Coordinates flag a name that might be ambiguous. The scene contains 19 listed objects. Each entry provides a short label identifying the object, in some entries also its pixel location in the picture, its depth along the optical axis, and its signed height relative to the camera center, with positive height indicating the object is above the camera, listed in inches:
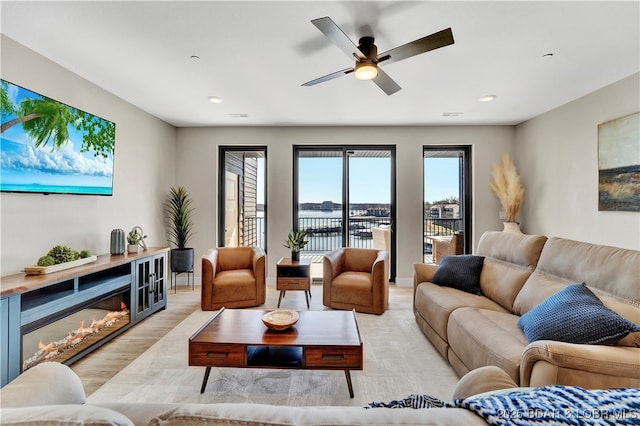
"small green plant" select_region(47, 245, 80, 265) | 94.3 -13.4
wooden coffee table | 74.5 -34.3
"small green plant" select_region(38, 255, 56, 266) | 90.0 -14.6
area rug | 77.2 -48.3
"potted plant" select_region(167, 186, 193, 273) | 169.9 -7.8
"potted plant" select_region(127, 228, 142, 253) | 131.6 -12.0
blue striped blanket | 22.7 -16.1
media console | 75.0 -29.7
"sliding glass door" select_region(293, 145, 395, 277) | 194.2 +17.7
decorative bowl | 83.3 -31.2
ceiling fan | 69.4 +43.7
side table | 145.5 -31.6
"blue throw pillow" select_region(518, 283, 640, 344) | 58.2 -22.7
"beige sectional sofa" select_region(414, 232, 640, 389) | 52.3 -26.1
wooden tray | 86.8 -16.7
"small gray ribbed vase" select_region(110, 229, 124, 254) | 124.2 -11.9
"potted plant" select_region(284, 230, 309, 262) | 156.6 -15.6
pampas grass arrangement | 171.5 +16.5
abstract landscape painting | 112.5 +20.5
